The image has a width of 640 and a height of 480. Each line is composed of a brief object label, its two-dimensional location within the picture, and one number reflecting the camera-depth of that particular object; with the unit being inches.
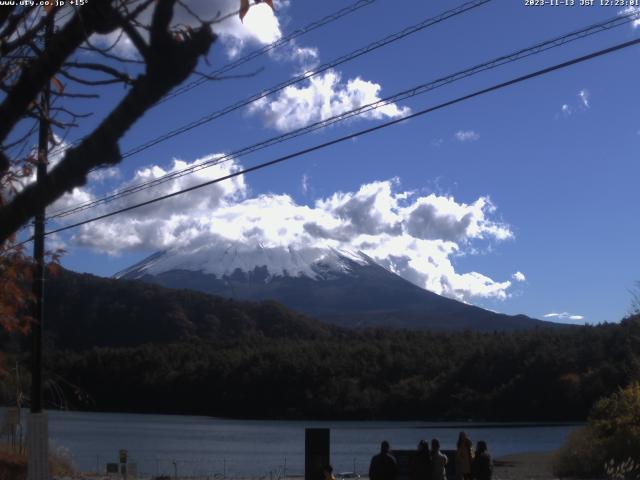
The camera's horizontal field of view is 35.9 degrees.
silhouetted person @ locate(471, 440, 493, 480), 624.1
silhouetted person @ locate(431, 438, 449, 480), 617.6
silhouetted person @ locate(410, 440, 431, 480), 622.5
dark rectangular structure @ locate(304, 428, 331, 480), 728.3
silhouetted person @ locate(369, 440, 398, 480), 558.6
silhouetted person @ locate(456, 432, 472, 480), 640.4
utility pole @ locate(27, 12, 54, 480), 611.8
